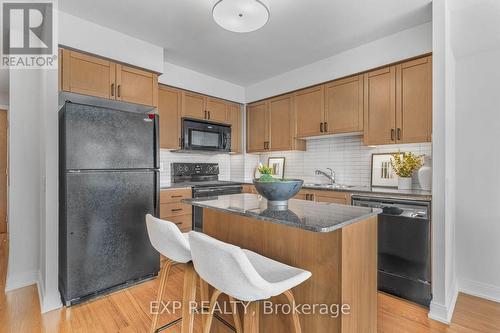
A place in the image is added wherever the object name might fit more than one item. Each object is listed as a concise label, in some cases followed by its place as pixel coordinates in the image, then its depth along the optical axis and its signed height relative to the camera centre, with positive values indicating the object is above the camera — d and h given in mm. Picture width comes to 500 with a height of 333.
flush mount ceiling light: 1719 +1026
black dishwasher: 2174 -722
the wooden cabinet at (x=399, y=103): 2473 +621
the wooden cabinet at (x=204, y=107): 3609 +839
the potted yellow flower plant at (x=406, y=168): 2586 -28
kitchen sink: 2841 -246
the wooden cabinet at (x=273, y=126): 3705 +592
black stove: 3268 -221
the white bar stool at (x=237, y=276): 975 -446
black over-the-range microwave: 3560 +424
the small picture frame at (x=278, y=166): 4156 -10
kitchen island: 1204 -455
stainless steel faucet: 3482 -129
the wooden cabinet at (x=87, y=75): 2365 +854
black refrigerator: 2129 -282
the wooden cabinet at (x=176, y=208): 2975 -500
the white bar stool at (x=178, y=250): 1374 -457
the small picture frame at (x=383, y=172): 2908 -76
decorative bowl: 1439 -135
